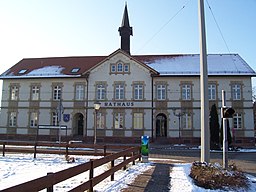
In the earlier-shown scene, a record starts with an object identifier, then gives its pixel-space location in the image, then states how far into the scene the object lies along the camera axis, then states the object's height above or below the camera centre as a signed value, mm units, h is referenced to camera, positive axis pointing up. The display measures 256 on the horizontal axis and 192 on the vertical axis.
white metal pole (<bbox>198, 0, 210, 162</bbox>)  10266 +975
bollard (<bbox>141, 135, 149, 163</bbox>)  14438 -1650
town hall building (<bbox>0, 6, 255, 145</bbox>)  31844 +2630
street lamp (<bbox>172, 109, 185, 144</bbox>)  31834 +831
